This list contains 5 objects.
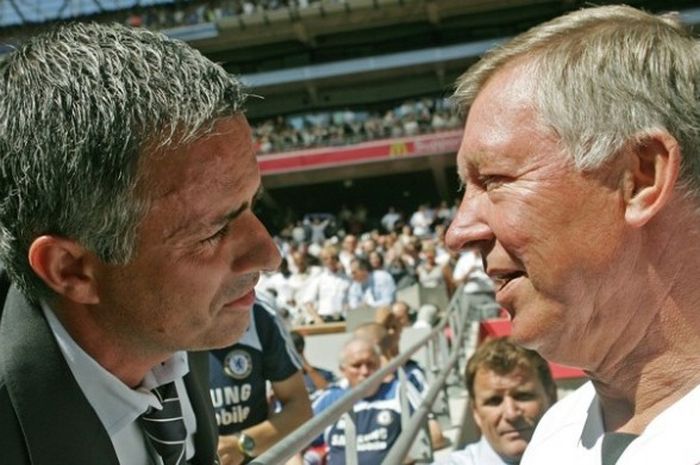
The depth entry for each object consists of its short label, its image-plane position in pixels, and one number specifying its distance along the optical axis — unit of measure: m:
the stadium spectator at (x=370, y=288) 10.31
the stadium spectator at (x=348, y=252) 12.66
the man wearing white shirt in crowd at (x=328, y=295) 10.67
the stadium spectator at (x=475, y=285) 8.48
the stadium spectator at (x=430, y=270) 10.22
